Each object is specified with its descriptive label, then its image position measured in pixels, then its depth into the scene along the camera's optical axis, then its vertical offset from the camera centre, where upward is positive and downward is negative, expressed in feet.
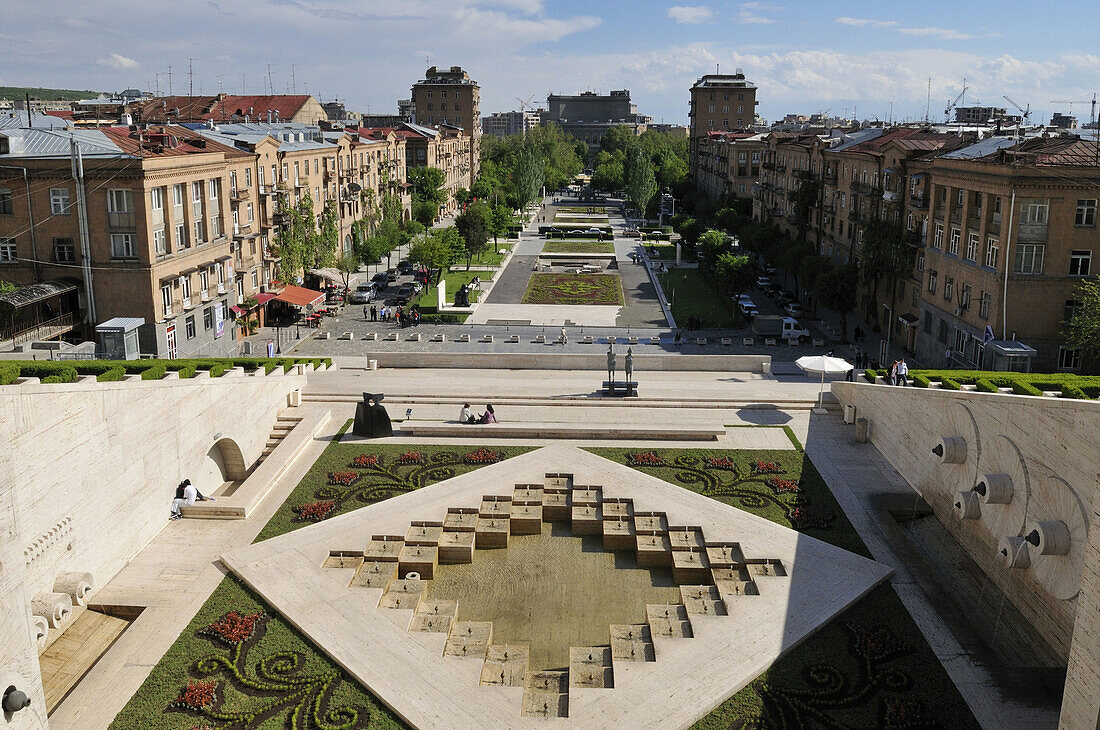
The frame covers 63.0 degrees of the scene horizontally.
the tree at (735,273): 186.29 -18.31
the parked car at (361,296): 207.10 -26.10
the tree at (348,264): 209.97 -19.11
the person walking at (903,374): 109.29 -23.21
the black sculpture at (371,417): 103.30 -26.65
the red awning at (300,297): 177.37 -22.79
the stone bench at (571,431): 103.45 -28.39
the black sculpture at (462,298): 199.00 -25.21
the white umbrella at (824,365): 114.21 -22.69
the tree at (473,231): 245.65 -13.12
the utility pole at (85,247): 129.39 -9.68
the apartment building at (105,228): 130.93 -7.09
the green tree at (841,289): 168.96 -19.51
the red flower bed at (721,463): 94.12 -28.94
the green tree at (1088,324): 112.88 -17.27
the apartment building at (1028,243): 124.20 -8.01
